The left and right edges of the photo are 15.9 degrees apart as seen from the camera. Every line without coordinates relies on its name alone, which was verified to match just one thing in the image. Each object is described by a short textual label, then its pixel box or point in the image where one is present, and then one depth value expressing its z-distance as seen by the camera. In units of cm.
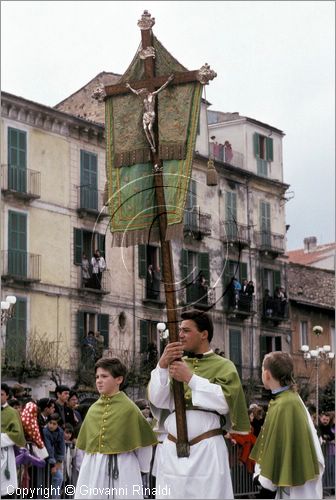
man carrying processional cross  866
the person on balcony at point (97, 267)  3434
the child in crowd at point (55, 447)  1501
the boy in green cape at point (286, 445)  861
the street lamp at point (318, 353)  3288
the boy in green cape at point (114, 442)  947
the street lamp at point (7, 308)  2659
